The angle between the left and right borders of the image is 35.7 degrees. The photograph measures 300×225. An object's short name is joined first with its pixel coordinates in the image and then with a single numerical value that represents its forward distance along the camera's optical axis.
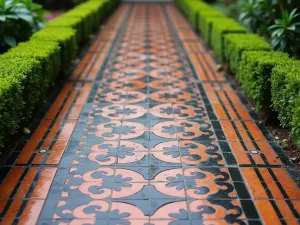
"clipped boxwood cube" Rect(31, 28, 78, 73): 6.63
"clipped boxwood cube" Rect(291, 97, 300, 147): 3.68
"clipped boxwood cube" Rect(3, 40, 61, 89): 5.34
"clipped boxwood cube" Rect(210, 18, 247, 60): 7.66
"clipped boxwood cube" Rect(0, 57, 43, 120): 4.48
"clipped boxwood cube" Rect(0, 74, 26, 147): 3.82
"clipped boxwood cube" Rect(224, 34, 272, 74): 6.06
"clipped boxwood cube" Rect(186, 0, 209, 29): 11.60
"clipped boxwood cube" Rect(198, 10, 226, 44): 9.31
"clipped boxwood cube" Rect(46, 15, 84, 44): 7.99
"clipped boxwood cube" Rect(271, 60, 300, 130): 3.84
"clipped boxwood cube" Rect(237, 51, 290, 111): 4.86
